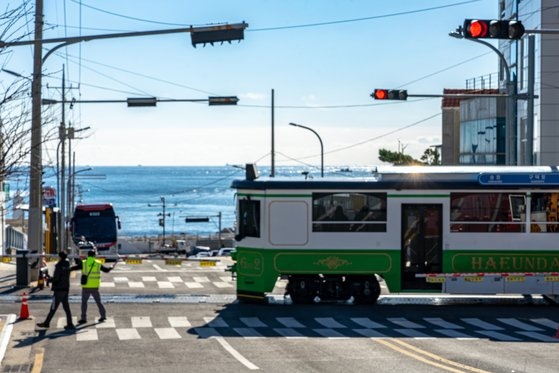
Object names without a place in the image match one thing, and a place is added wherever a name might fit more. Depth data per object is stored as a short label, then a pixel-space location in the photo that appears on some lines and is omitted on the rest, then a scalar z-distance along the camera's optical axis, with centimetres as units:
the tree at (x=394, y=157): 9555
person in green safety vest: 2291
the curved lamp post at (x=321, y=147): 5473
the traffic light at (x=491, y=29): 1842
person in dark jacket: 2208
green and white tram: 2633
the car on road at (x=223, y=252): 7682
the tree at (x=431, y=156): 9968
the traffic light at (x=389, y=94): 3212
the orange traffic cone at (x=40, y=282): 3055
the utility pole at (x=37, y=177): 2948
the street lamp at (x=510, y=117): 3302
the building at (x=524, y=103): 5181
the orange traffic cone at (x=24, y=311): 2309
